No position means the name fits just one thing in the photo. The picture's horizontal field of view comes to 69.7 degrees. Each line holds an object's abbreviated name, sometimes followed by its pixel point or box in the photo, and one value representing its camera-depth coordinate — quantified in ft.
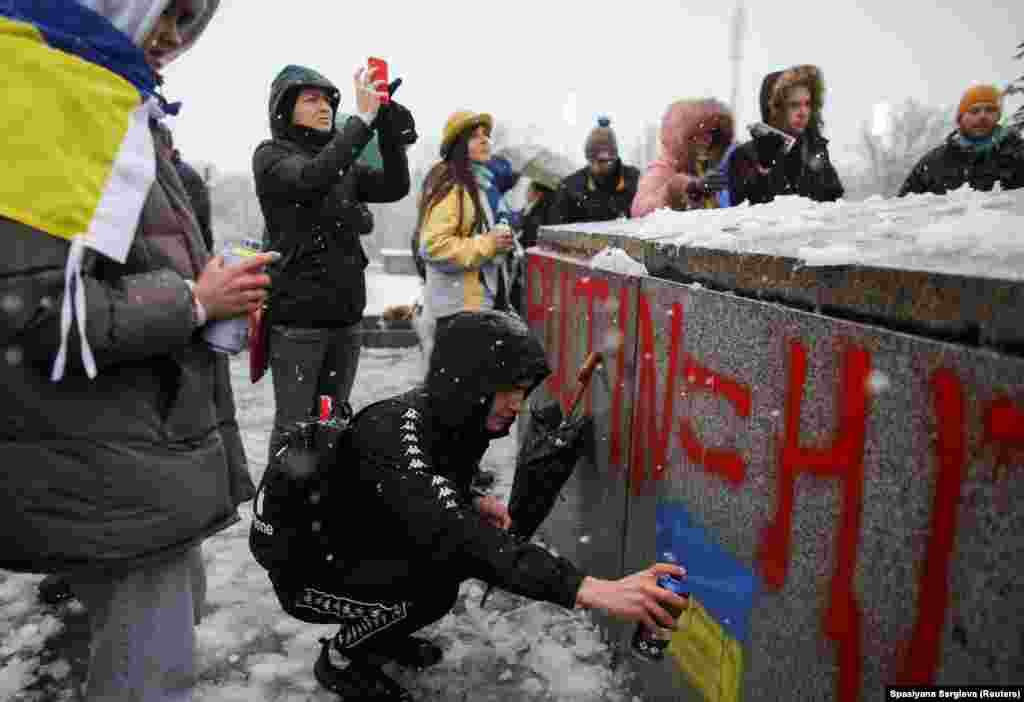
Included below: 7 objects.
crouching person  5.64
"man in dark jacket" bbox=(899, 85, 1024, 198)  15.71
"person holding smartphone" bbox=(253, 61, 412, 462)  9.78
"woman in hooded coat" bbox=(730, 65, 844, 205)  12.57
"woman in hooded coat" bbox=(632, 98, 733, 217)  12.78
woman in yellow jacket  12.69
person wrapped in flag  3.79
